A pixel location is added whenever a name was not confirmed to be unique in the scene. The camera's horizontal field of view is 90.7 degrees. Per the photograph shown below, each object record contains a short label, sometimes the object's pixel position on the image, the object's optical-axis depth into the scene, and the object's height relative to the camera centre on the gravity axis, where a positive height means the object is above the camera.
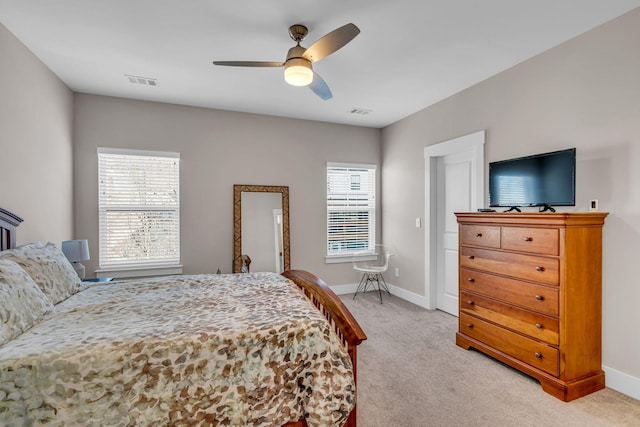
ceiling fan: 2.04 +1.11
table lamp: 3.10 -0.39
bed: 1.33 -0.69
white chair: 5.19 -0.88
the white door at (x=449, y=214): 3.94 -0.04
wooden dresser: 2.26 -0.67
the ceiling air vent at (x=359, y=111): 4.37 +1.42
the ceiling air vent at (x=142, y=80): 3.29 +1.41
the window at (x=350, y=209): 5.09 +0.04
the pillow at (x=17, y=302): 1.52 -0.47
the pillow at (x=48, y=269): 2.04 -0.39
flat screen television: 2.47 +0.26
